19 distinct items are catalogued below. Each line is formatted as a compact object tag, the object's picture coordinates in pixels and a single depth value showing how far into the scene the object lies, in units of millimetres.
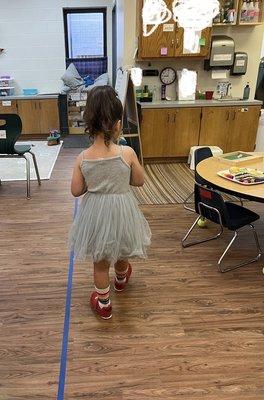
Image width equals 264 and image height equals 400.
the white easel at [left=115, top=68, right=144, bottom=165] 4257
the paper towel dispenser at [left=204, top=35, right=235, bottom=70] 4586
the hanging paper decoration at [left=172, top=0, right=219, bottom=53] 2830
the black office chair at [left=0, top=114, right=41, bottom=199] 3578
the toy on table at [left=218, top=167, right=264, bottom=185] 2260
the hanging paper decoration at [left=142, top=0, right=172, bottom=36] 3511
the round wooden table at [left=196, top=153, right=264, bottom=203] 2084
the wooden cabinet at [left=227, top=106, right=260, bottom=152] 4668
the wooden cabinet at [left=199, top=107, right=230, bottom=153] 4629
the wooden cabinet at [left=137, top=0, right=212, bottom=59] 4351
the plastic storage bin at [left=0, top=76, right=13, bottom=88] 6016
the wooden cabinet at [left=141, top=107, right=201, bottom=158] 4543
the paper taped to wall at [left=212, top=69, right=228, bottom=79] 4875
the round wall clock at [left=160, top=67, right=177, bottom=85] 4793
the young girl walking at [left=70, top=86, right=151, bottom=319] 1582
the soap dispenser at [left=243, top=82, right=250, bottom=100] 4953
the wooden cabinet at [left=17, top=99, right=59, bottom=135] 5977
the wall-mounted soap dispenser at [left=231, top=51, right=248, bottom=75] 4789
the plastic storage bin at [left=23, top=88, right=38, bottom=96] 6199
